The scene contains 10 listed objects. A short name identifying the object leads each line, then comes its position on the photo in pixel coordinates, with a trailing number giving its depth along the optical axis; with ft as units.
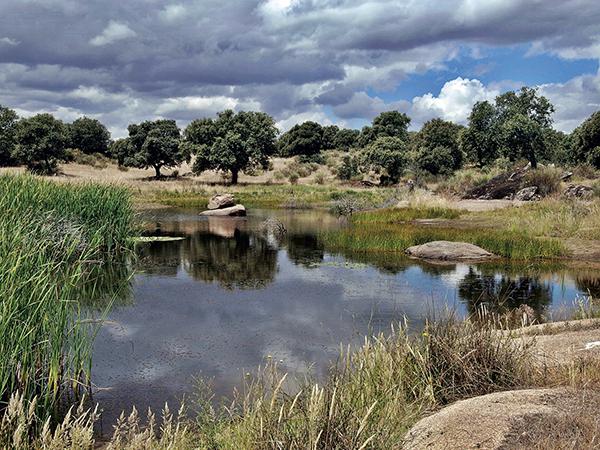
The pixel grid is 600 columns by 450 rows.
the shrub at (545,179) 124.77
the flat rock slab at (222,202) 132.98
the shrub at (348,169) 227.81
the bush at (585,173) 146.41
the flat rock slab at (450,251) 71.18
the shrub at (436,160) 218.59
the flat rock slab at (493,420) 16.76
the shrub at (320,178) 223.92
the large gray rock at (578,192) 111.14
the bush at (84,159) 252.21
